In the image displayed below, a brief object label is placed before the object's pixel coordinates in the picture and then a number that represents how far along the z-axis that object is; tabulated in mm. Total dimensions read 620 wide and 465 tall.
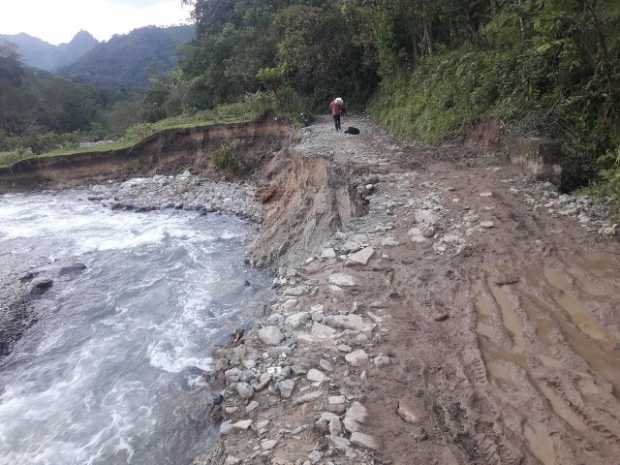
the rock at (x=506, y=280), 5402
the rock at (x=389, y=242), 7007
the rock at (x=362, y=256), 6676
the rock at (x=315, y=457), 3513
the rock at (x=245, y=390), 4578
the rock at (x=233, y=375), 4884
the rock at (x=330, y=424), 3781
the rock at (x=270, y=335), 5352
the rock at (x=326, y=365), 4625
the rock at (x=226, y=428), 4207
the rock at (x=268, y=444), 3801
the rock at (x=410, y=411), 3885
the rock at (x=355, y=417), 3807
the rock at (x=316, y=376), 4469
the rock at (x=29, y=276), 10877
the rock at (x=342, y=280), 6172
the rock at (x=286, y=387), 4414
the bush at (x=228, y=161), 18844
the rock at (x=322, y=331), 5188
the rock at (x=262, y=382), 4645
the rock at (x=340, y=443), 3603
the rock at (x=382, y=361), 4566
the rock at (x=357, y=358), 4629
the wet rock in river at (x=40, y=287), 10117
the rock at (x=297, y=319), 5547
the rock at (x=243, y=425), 4176
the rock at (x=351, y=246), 7118
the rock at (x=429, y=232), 6961
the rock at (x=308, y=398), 4246
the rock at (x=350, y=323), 5195
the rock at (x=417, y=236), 6919
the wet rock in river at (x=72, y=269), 11234
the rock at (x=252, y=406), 4403
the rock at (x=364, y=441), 3620
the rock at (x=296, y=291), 6348
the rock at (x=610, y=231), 5805
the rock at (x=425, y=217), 7264
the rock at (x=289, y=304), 6059
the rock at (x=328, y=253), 7153
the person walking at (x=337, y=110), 15195
